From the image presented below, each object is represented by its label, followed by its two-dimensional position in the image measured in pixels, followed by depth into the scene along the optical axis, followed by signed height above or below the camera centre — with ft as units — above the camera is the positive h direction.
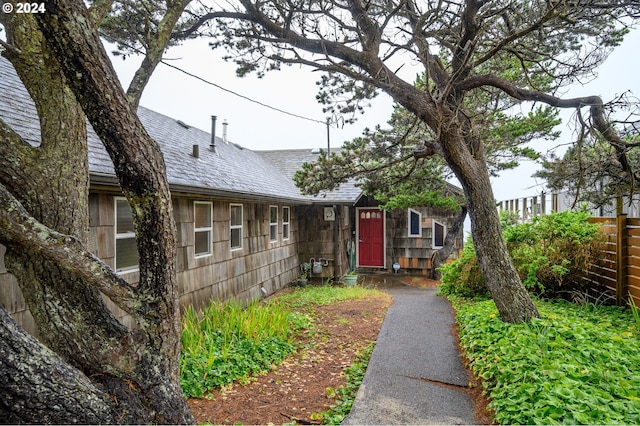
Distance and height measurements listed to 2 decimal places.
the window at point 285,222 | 33.68 -0.43
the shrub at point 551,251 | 20.04 -2.01
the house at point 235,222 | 14.11 -0.36
